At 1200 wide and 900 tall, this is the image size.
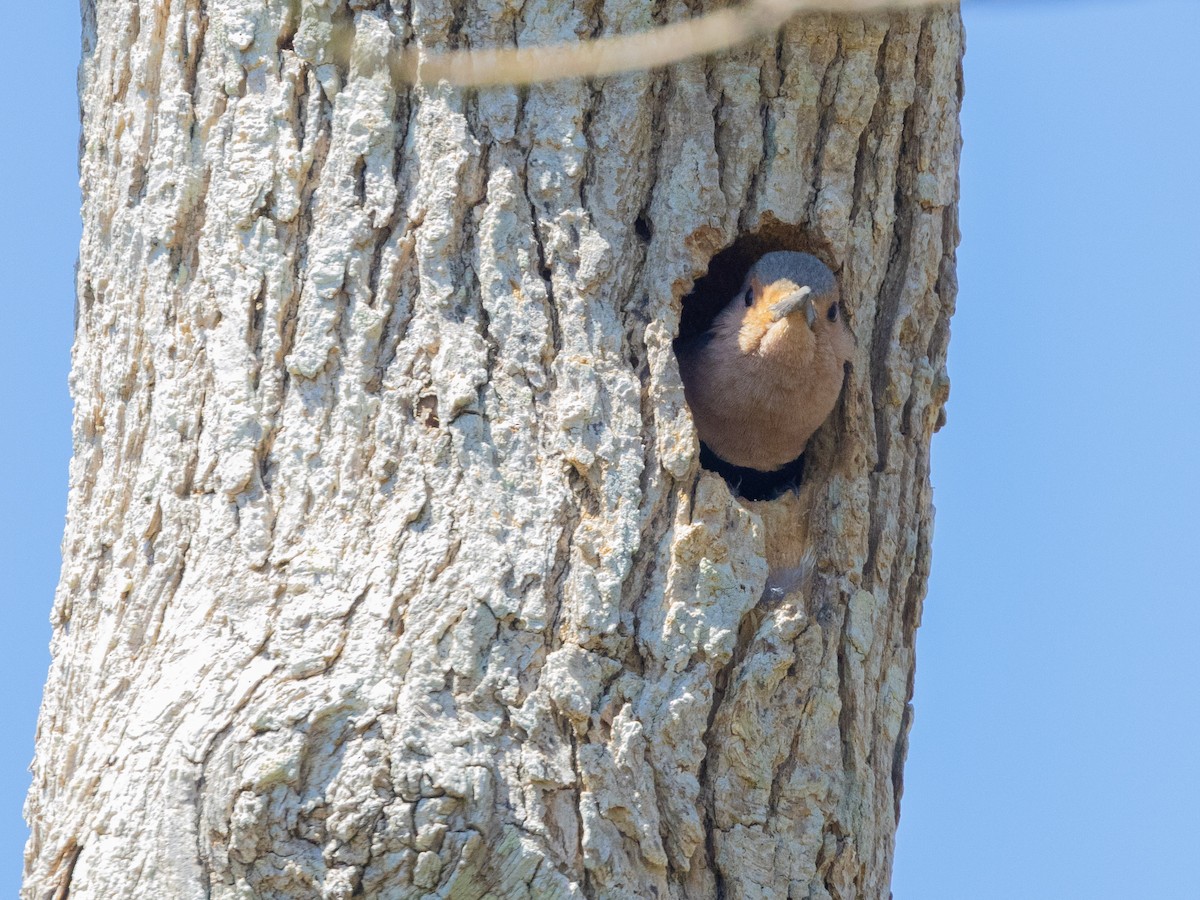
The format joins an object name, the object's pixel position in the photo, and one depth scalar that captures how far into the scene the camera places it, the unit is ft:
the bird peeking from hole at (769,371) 31.30
